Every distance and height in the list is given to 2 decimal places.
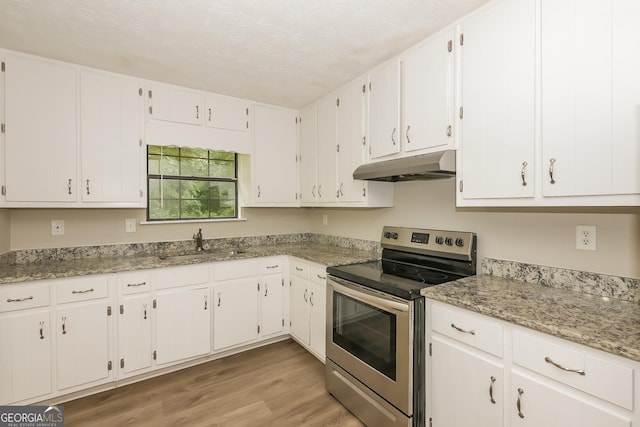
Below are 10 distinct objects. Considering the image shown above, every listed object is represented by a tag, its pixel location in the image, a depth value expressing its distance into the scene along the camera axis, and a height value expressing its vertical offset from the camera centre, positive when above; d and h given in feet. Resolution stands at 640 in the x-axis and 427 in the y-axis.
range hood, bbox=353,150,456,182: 5.96 +0.88
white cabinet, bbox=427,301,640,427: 3.51 -2.24
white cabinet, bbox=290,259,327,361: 8.50 -2.81
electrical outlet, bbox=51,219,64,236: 8.37 -0.46
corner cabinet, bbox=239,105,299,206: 10.58 +1.67
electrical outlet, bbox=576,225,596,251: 5.13 -0.48
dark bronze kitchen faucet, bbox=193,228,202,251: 10.18 -0.99
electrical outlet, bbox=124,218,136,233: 9.31 -0.45
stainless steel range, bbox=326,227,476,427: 5.54 -2.25
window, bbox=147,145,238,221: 9.91 +0.88
